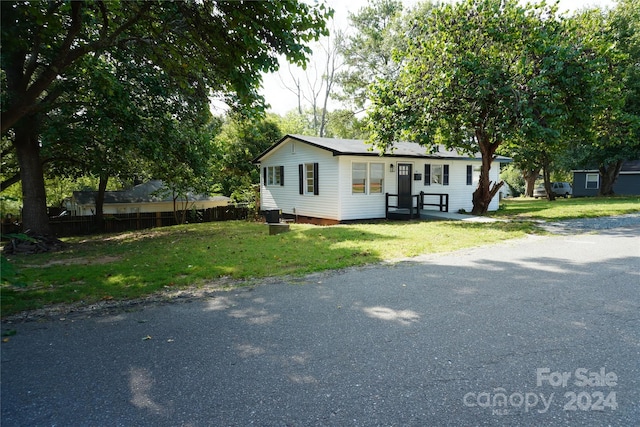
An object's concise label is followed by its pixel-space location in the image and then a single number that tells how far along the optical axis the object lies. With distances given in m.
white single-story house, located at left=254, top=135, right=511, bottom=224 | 15.24
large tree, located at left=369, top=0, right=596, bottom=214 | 12.10
